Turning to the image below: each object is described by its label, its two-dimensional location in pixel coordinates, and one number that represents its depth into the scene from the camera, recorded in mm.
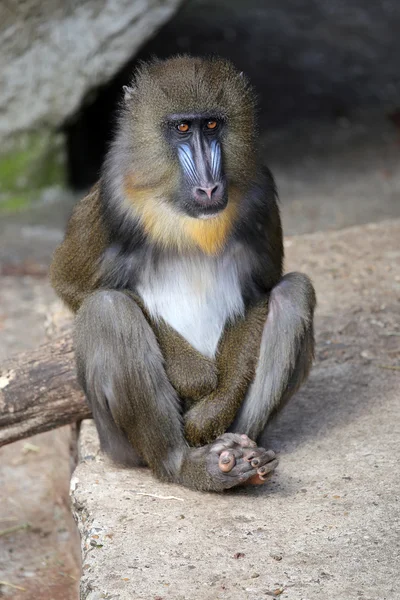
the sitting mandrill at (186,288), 7176
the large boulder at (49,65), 15219
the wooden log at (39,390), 8570
